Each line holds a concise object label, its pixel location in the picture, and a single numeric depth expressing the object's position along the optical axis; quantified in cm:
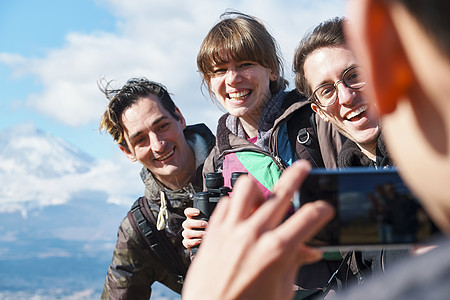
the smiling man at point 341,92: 328
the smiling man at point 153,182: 513
